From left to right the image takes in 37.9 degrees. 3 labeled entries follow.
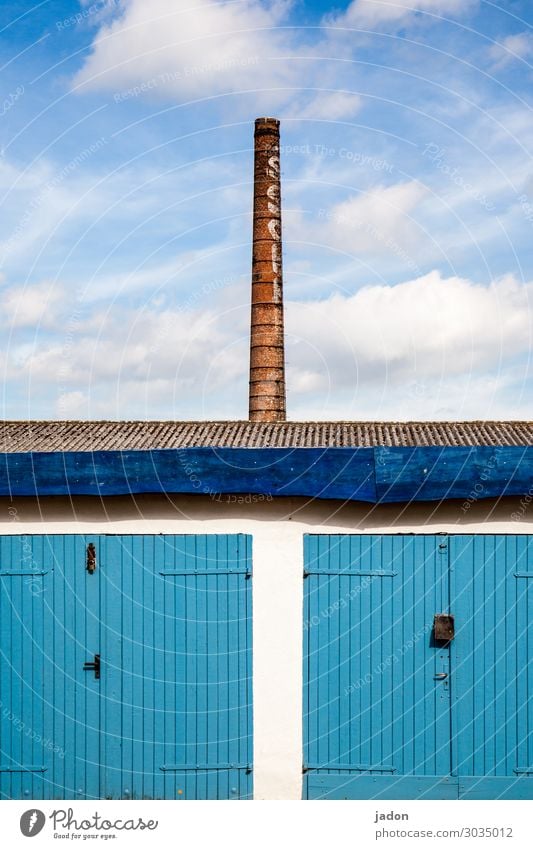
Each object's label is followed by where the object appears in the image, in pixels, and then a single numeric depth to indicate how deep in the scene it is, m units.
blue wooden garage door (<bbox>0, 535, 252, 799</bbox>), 7.12
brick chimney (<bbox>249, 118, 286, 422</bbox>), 22.72
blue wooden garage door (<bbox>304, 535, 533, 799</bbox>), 6.98
